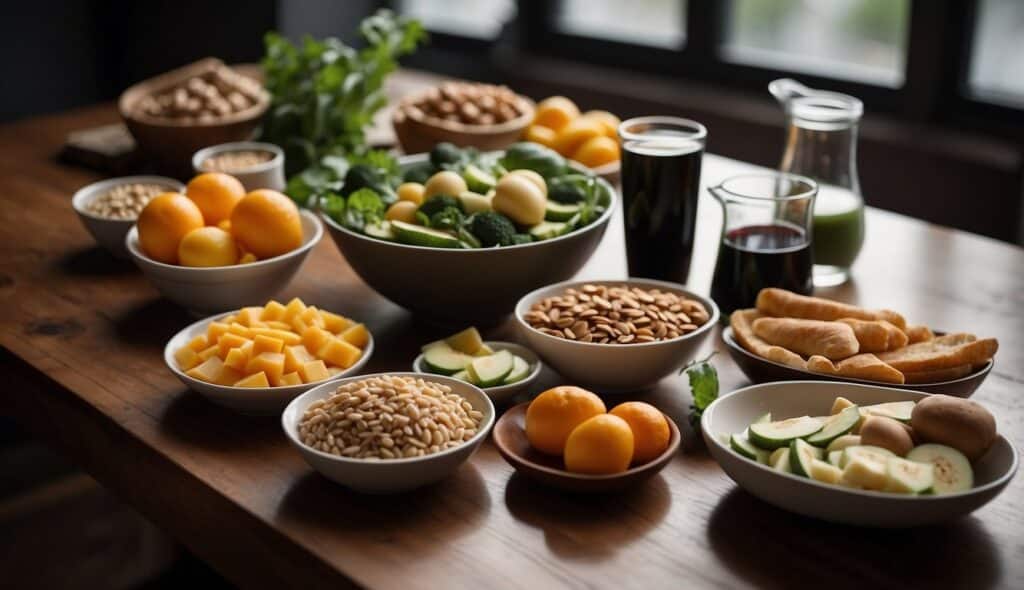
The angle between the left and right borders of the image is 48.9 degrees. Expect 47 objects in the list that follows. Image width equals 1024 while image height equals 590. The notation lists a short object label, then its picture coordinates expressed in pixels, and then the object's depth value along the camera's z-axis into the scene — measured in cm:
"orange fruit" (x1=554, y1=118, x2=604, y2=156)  208
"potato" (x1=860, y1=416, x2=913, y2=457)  107
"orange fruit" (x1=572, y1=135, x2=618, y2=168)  203
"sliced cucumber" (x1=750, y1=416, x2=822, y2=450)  110
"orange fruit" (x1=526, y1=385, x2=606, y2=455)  115
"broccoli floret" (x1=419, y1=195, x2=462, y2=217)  155
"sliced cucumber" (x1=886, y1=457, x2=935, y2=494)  101
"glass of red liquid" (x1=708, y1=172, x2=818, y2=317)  150
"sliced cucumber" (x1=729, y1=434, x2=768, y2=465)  110
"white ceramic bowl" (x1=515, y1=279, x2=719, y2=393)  131
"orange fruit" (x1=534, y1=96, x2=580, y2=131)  220
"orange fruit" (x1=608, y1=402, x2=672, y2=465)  115
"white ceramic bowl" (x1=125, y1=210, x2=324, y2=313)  156
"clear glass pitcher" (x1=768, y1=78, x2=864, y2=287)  169
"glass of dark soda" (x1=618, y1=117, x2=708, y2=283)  160
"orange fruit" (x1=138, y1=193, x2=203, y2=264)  160
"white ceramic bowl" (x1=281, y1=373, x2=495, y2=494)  110
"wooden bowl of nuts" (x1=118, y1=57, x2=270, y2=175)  217
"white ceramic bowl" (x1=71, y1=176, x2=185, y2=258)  179
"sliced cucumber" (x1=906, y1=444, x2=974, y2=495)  104
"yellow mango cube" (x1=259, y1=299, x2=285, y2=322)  141
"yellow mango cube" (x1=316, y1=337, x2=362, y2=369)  137
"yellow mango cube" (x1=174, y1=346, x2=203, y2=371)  137
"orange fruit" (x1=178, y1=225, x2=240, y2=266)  158
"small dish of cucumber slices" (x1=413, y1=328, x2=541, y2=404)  131
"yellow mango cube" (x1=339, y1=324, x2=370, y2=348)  141
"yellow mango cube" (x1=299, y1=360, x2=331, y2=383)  132
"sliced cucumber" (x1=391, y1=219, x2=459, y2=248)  148
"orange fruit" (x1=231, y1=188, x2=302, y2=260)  159
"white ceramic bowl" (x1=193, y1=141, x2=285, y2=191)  197
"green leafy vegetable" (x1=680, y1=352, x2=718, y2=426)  123
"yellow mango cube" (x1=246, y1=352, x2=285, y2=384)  130
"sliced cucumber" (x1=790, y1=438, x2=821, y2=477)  105
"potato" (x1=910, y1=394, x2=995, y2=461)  107
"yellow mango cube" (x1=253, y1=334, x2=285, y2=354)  132
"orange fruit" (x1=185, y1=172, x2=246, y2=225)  168
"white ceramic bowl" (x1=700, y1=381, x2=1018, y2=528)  101
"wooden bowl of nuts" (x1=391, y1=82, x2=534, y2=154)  213
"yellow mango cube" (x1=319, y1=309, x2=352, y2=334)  143
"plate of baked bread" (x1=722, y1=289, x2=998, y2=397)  126
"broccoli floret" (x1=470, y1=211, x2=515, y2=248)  149
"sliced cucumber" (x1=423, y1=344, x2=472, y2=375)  134
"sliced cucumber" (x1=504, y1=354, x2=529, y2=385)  133
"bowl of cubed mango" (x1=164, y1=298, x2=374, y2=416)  129
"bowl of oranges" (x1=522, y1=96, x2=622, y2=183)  203
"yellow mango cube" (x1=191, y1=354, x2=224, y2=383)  132
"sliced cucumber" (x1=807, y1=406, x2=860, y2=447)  111
